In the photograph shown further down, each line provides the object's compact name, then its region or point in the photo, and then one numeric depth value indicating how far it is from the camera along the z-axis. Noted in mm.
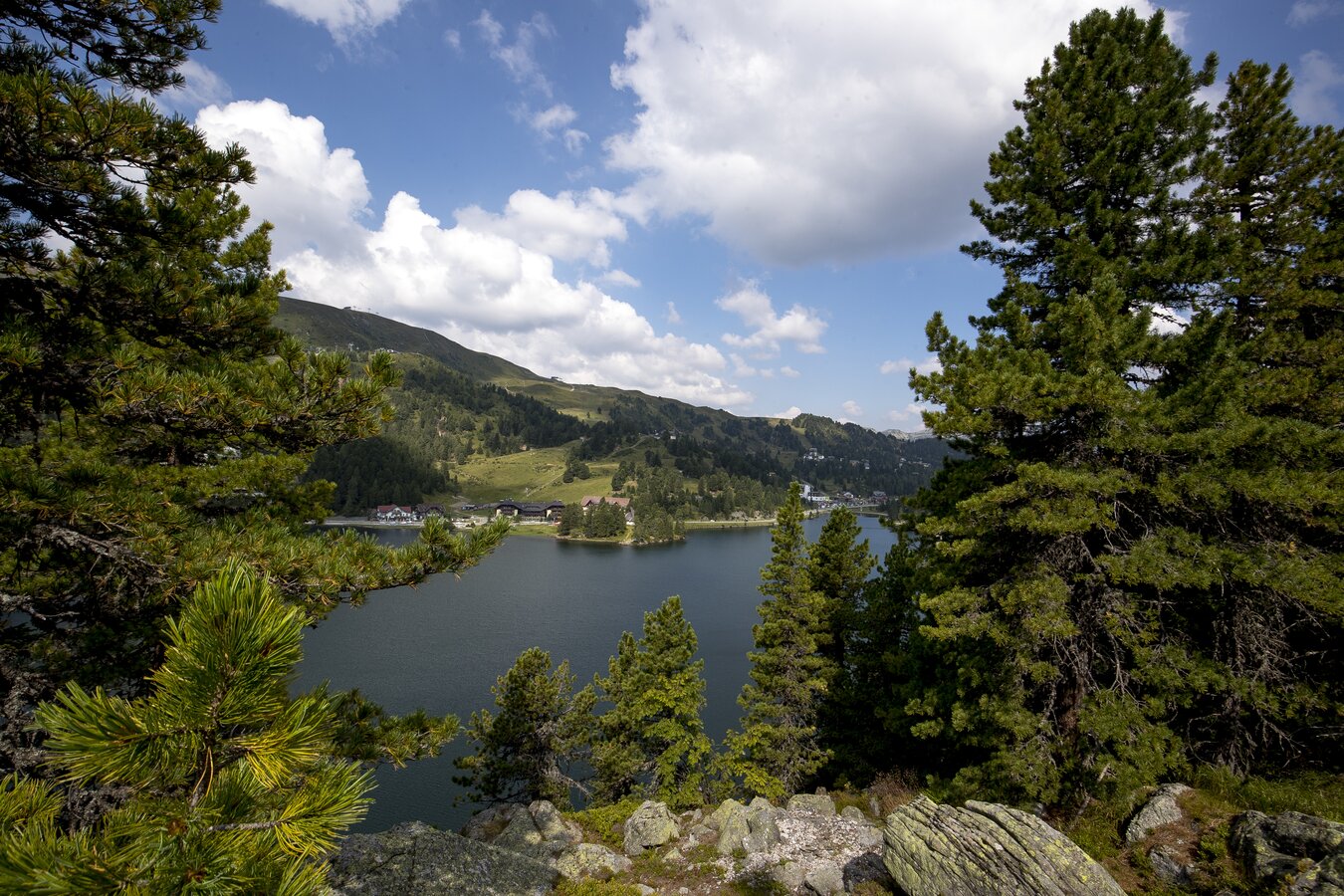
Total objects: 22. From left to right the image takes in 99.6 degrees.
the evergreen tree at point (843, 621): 19453
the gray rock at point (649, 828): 13594
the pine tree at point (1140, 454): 9172
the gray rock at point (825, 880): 9617
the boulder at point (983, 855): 6727
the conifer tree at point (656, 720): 20094
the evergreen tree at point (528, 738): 19094
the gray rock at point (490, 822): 15600
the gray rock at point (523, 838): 13125
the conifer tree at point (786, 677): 18906
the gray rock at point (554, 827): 14359
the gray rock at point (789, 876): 10434
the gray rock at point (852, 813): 14203
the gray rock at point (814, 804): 14923
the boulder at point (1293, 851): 5664
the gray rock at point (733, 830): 12805
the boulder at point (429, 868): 9977
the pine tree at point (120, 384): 3768
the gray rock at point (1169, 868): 7379
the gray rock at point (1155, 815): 8500
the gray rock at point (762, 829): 12742
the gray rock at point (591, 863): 11875
